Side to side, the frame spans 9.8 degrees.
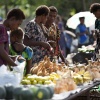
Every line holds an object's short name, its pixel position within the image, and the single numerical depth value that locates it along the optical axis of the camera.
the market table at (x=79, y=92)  6.62
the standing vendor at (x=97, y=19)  11.73
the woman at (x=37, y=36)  9.87
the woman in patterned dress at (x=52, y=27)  10.80
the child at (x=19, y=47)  8.92
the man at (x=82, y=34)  18.48
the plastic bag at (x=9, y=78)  7.06
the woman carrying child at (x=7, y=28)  7.82
